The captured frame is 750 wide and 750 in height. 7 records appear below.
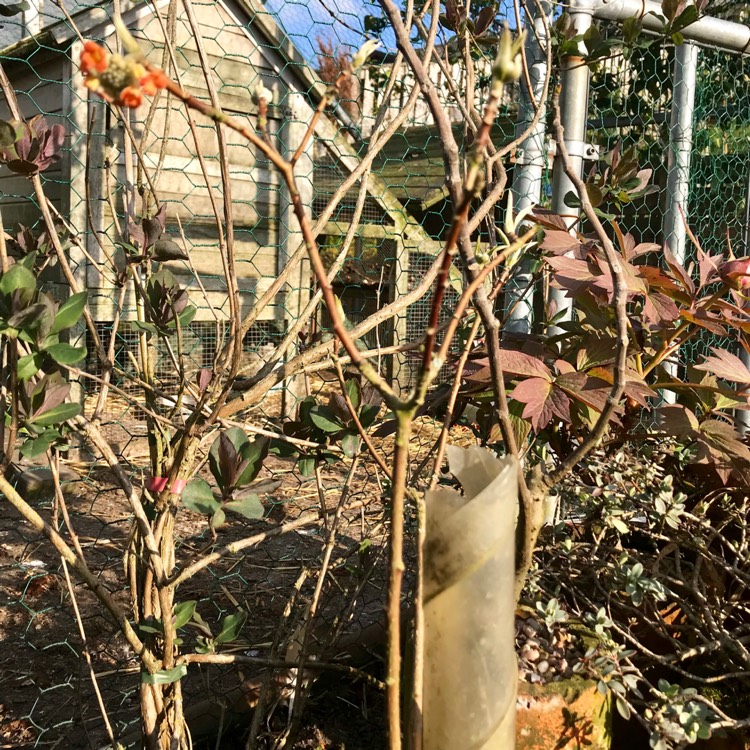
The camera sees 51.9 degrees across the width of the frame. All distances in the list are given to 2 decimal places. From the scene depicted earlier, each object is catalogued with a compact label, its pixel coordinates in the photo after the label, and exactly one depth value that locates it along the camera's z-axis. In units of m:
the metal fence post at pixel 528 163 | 1.93
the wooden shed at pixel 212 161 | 3.40
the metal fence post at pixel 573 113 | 1.88
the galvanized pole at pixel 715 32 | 2.22
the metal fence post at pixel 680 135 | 2.62
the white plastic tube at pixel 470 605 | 0.70
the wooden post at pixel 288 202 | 4.05
